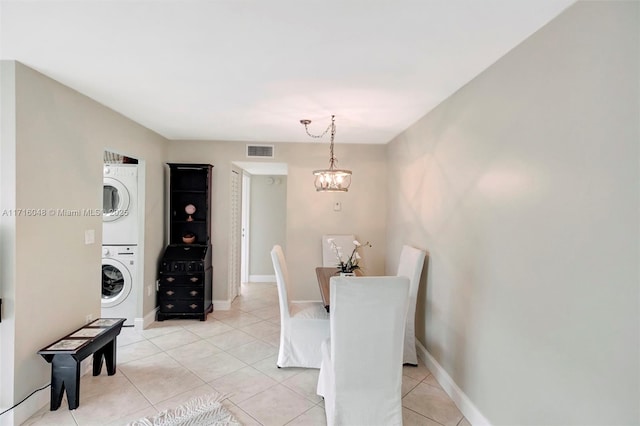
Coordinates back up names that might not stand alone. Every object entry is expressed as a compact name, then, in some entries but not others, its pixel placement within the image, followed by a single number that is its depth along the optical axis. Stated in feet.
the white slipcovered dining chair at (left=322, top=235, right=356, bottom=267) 14.20
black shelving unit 13.12
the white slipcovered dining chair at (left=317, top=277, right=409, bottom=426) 6.01
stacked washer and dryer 12.15
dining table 8.56
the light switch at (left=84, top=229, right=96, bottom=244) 8.87
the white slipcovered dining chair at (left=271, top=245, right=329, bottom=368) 9.33
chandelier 9.72
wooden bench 7.17
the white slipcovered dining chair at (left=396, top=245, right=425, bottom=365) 9.70
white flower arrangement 9.96
